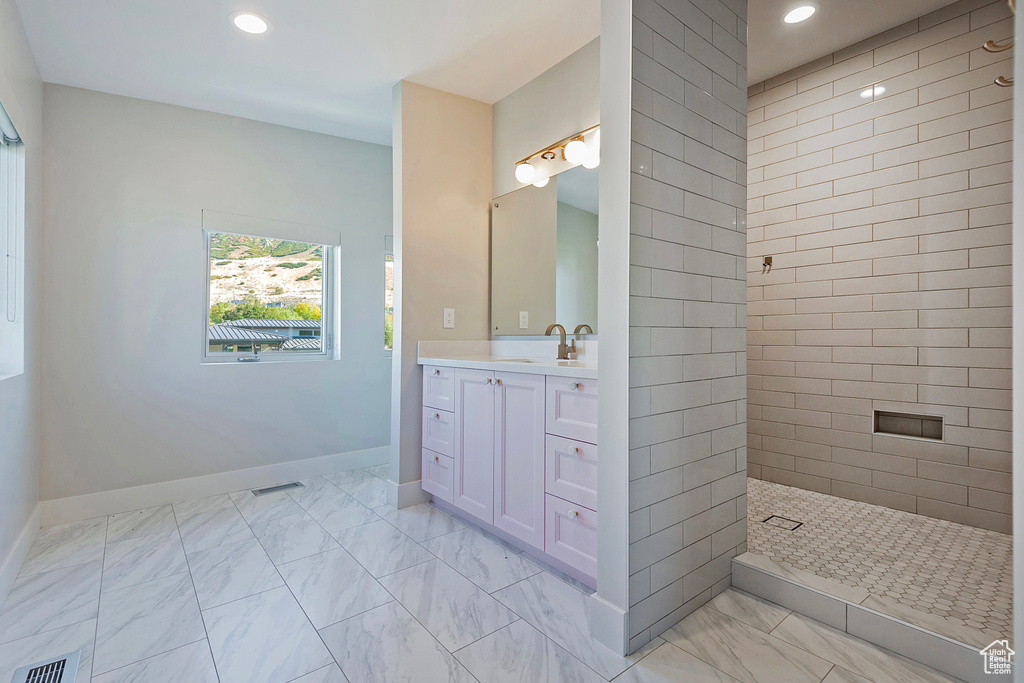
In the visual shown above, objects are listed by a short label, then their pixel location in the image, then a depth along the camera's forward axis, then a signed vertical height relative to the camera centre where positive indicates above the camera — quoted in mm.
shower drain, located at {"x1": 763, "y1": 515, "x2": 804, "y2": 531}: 2324 -878
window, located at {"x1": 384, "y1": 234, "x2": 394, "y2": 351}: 3885 +403
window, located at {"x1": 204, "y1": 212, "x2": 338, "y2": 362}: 3318 +279
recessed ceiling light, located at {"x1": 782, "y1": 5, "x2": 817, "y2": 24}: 2305 +1524
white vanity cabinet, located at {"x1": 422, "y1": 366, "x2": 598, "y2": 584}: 1939 -543
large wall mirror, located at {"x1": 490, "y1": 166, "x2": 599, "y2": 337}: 2568 +466
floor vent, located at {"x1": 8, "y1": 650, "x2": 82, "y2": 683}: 1486 -1023
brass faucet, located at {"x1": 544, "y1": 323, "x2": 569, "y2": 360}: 2600 -62
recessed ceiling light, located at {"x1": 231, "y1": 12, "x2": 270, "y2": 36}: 2273 +1462
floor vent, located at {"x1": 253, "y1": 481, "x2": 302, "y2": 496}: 3254 -1011
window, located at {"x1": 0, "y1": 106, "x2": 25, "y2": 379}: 2285 +386
